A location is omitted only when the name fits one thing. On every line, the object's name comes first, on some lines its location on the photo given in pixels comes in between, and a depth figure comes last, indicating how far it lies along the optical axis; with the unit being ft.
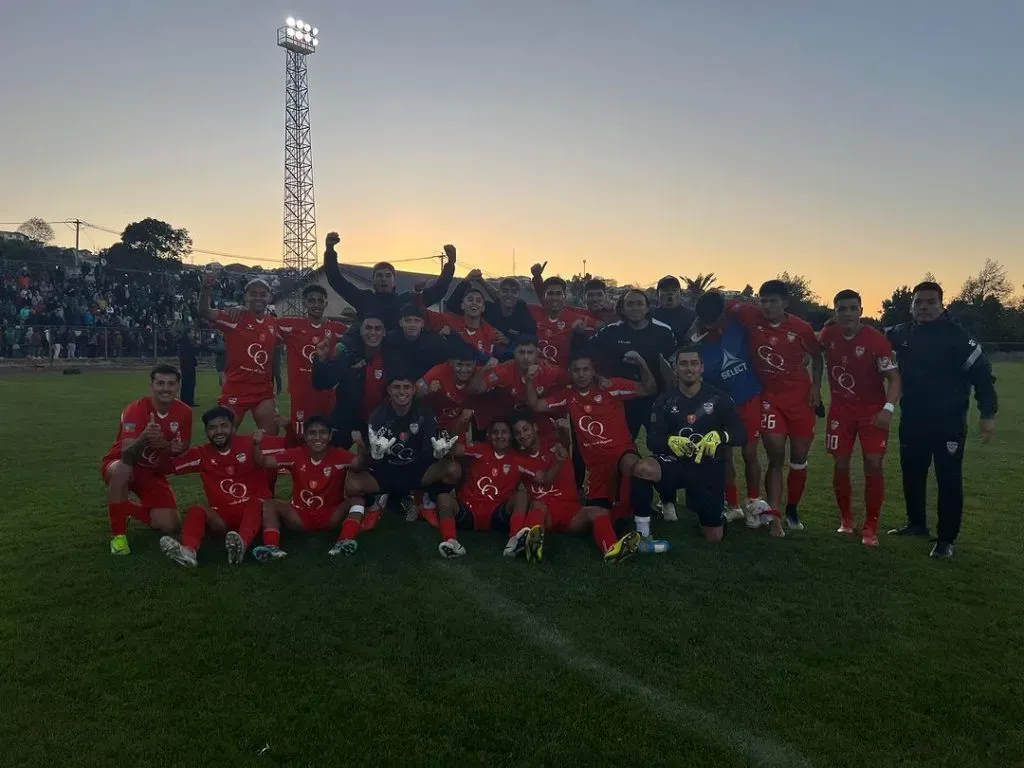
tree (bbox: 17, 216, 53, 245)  196.34
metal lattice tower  151.23
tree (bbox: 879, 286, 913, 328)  162.50
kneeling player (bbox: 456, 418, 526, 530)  18.01
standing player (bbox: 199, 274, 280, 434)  22.20
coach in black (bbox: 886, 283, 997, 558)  17.28
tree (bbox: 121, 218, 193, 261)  173.78
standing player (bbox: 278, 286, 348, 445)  22.33
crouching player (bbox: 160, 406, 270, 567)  17.02
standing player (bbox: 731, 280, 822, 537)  19.38
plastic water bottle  16.60
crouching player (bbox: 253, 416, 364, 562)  17.61
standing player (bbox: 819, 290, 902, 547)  18.16
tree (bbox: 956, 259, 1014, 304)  226.38
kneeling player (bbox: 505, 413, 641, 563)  16.40
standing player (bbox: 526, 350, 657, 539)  18.66
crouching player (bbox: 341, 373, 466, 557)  18.31
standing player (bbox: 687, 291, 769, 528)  19.88
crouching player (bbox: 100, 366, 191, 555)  16.57
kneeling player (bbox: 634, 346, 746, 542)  17.72
